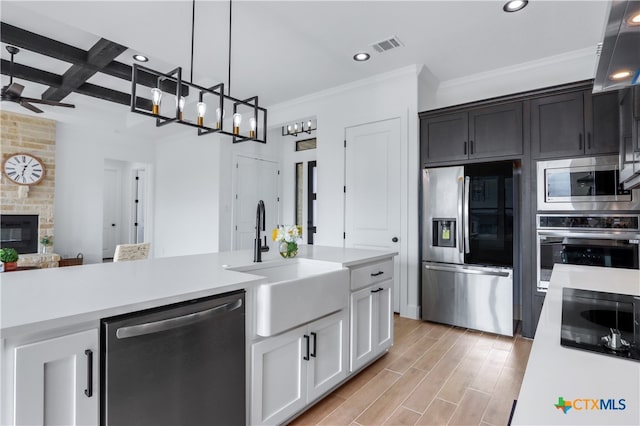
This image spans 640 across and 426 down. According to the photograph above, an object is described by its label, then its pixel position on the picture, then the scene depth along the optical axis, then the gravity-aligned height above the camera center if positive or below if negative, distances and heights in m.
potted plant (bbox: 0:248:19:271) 3.26 -0.43
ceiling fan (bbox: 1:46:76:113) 3.31 +1.25
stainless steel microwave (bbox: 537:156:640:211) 2.68 +0.28
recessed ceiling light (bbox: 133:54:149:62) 3.65 +1.80
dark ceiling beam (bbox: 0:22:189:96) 3.07 +1.71
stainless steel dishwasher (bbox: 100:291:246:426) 1.12 -0.58
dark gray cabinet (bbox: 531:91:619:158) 2.72 +0.83
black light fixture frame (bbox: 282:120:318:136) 5.54 +1.59
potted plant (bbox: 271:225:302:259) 2.21 -0.15
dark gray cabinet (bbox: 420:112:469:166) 3.44 +0.88
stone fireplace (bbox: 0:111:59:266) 5.01 +0.61
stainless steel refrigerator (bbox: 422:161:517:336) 3.22 -0.29
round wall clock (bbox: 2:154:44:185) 5.02 +0.74
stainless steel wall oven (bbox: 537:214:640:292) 2.63 -0.19
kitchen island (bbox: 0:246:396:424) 0.94 -0.36
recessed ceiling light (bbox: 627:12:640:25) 0.74 +0.46
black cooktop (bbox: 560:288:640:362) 0.81 -0.32
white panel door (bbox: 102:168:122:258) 7.85 +0.19
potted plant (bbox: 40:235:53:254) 5.26 -0.45
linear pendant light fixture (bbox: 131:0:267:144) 1.92 +0.74
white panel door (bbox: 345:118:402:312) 3.92 +0.38
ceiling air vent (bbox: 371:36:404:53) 3.20 +1.76
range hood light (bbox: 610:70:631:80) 1.02 +0.46
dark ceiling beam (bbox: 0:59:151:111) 3.82 +1.71
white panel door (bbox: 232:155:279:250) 6.08 +0.43
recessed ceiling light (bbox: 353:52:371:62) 3.50 +1.76
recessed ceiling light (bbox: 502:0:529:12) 2.59 +1.73
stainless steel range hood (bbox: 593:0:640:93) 0.74 +0.47
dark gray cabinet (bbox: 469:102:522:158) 3.15 +0.88
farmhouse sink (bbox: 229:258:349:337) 1.56 -0.41
